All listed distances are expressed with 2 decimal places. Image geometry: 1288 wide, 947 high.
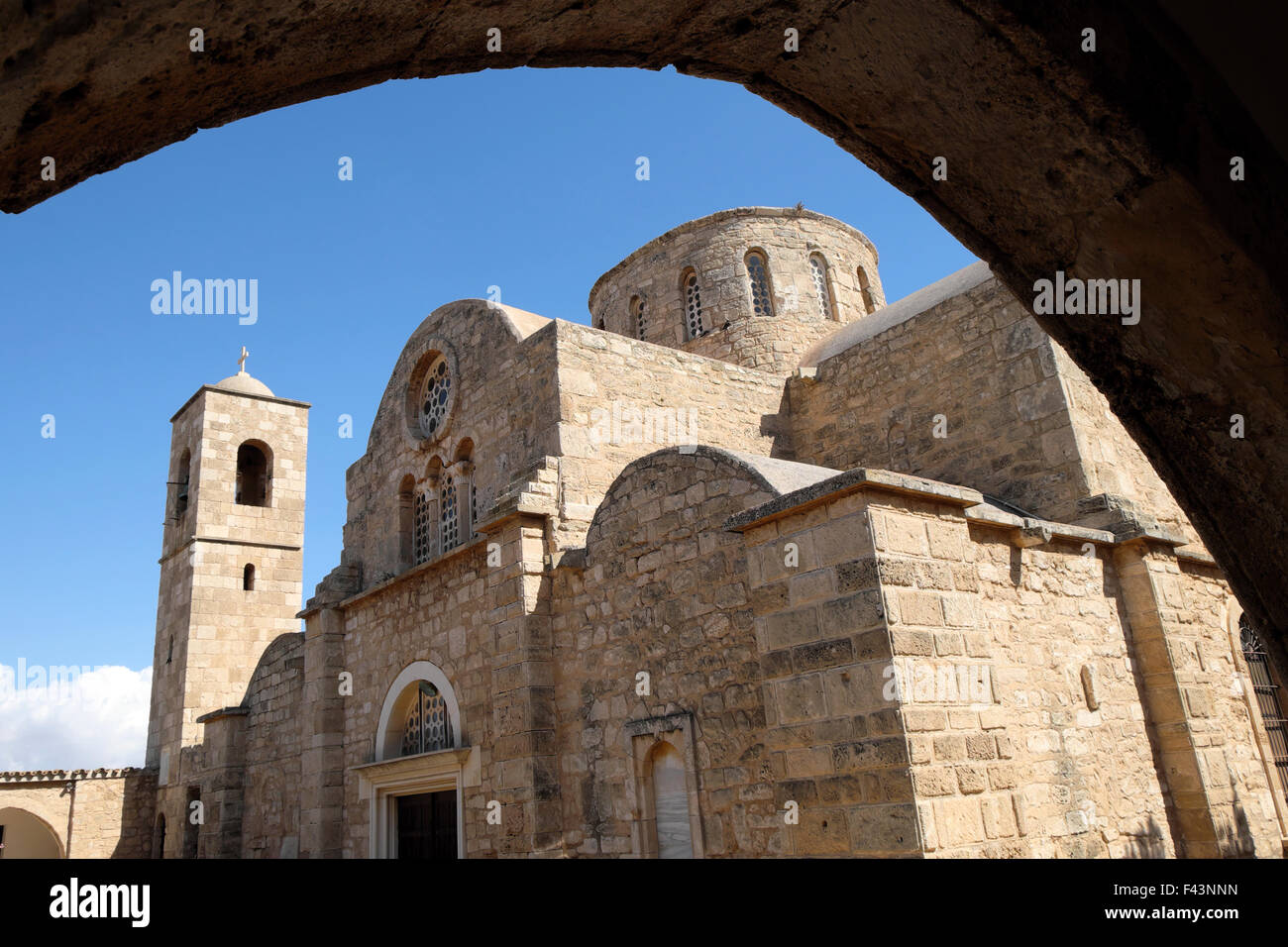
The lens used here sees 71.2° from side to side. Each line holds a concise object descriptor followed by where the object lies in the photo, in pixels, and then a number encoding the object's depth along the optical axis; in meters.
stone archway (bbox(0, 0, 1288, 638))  1.47
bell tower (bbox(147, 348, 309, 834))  18.58
